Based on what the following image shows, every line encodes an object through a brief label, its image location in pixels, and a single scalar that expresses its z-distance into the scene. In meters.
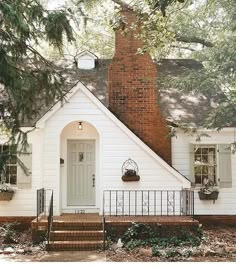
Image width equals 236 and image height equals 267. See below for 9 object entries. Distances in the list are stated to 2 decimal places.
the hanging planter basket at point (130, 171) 13.86
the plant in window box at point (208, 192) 14.70
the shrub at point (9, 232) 12.11
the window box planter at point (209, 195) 14.70
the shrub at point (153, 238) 11.52
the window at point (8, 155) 7.82
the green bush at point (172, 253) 10.23
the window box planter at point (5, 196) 13.86
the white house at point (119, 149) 13.95
